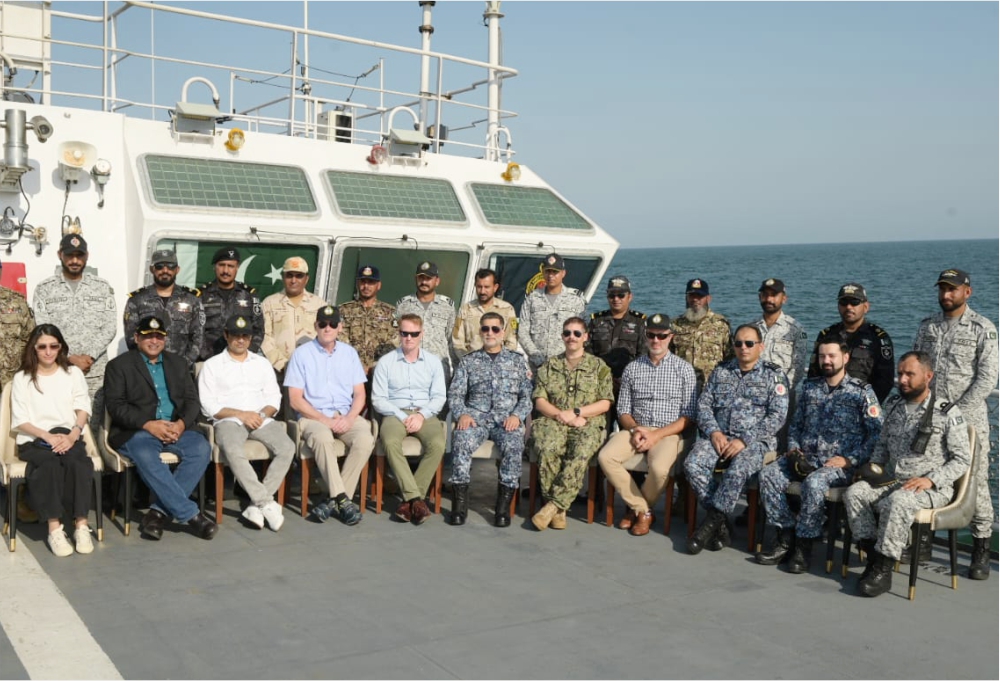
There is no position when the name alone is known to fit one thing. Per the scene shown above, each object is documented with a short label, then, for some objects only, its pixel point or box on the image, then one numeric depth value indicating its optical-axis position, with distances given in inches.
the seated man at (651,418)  255.9
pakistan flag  294.2
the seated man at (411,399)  266.2
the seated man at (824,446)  225.1
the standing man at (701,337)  279.0
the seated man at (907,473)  207.0
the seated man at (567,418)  258.2
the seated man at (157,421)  239.1
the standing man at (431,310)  300.2
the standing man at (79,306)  262.5
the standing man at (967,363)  223.1
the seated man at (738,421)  242.5
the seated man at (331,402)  259.0
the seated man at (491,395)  266.8
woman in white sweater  226.4
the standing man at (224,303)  275.9
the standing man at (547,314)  301.1
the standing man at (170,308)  265.9
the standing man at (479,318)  300.5
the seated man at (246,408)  248.8
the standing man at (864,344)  246.8
